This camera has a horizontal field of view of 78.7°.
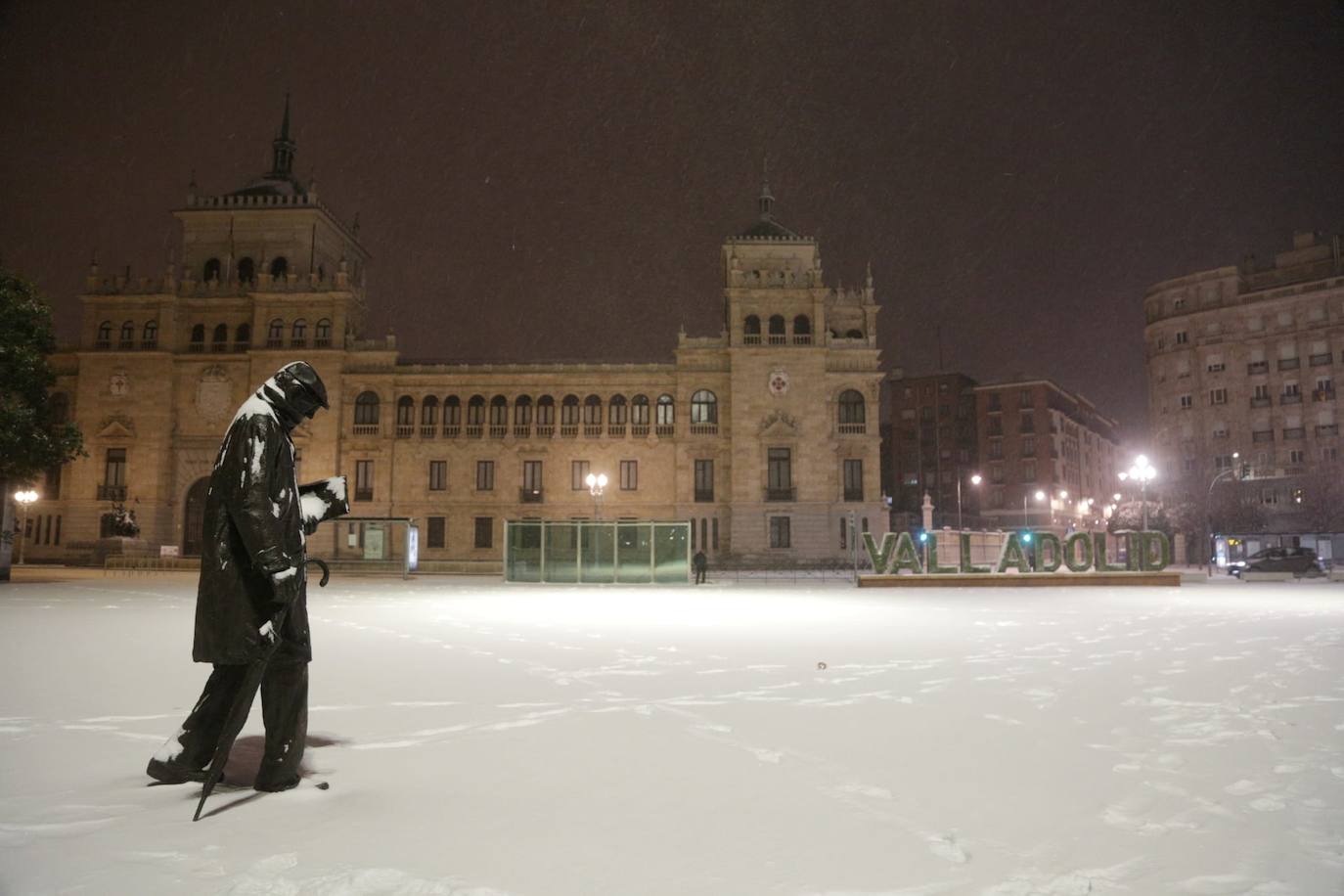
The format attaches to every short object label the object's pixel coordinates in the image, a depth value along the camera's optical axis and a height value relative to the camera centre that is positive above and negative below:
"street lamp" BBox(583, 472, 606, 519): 35.19 +1.69
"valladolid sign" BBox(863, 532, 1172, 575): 26.09 -1.15
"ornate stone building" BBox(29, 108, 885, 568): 43.09 +5.83
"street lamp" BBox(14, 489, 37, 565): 35.94 +1.38
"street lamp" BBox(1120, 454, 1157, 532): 31.47 +1.85
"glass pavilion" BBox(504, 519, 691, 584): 29.41 -1.08
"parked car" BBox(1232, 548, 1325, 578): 31.55 -1.81
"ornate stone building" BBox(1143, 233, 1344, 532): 56.81 +10.57
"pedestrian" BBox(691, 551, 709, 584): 30.02 -1.59
